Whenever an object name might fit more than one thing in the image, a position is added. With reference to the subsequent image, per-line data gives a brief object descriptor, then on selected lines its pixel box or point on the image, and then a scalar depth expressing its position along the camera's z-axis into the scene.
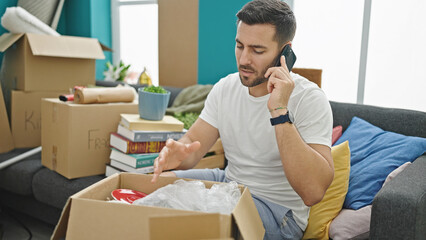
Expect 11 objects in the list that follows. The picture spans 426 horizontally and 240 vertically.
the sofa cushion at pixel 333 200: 1.30
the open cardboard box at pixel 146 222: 0.60
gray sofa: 1.00
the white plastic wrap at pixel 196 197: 0.72
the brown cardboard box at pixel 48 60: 2.25
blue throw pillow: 1.35
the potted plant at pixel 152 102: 1.77
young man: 1.04
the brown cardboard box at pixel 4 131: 2.27
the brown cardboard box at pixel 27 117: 2.28
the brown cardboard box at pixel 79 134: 1.75
